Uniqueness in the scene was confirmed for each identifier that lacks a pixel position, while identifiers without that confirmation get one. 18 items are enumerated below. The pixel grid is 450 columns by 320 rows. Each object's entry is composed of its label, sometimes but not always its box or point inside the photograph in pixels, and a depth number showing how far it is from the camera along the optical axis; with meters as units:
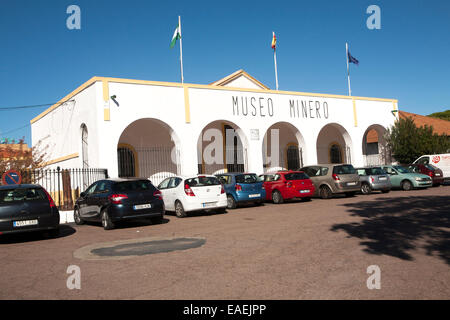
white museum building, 18.20
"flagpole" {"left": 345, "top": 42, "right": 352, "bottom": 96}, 27.05
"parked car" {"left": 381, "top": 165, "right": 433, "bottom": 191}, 20.52
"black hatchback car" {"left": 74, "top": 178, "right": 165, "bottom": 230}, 11.09
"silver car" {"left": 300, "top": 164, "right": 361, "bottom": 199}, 17.73
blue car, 16.09
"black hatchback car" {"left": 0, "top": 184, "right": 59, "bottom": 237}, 9.31
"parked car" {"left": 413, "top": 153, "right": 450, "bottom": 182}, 23.36
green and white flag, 20.45
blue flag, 27.33
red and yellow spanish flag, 25.34
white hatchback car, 13.54
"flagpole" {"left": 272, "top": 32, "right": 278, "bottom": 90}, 24.85
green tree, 27.11
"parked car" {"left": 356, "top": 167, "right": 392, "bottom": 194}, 19.23
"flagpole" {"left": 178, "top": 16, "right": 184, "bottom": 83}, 20.31
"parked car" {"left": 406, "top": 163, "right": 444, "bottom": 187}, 22.39
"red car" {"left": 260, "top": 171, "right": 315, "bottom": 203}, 17.12
